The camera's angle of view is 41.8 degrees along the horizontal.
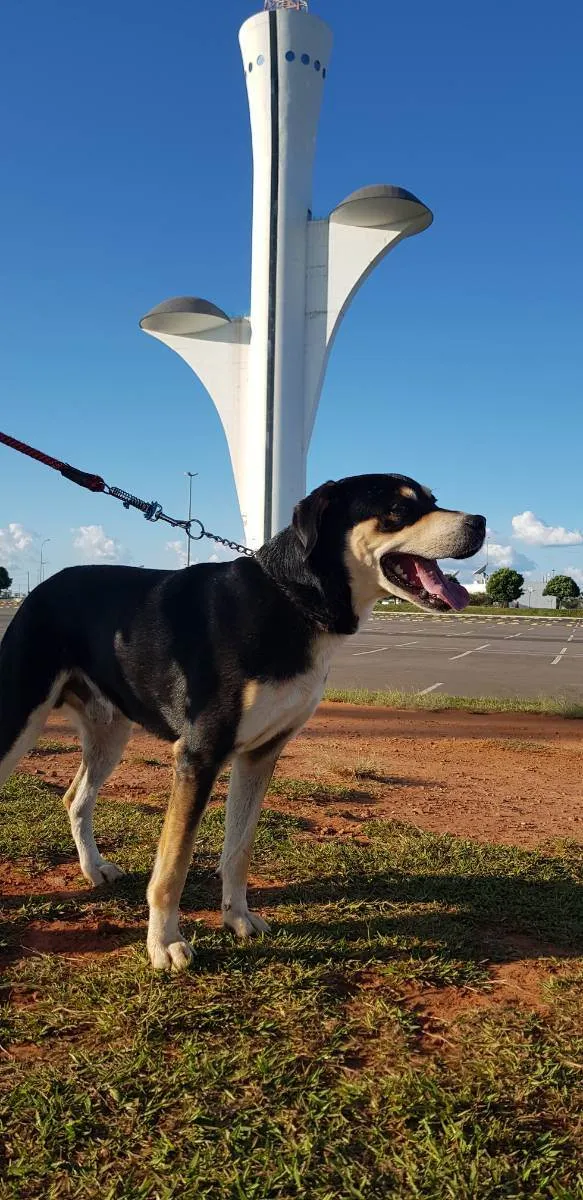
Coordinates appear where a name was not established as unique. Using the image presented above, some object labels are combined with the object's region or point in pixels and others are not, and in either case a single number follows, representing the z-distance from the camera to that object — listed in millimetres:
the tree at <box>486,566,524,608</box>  93750
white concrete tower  29703
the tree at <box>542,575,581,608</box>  98625
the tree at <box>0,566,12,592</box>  99250
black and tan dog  2914
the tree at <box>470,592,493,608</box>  93550
